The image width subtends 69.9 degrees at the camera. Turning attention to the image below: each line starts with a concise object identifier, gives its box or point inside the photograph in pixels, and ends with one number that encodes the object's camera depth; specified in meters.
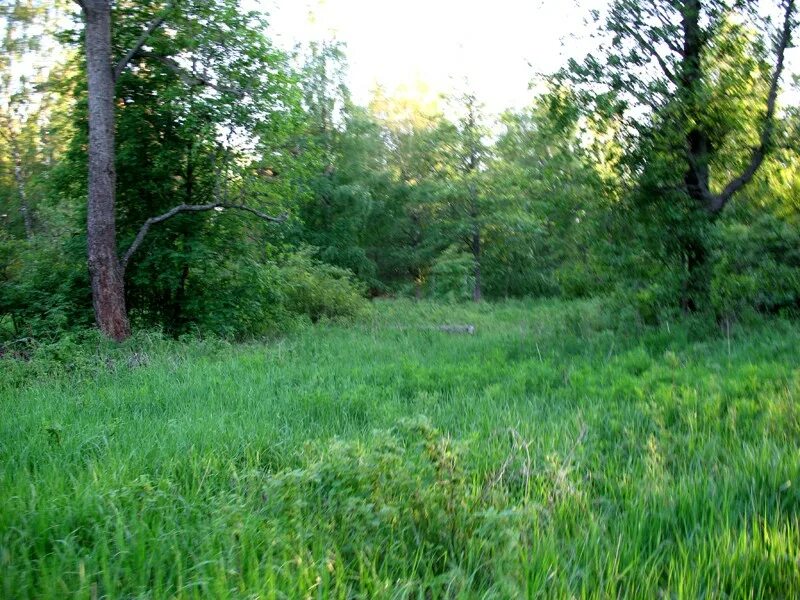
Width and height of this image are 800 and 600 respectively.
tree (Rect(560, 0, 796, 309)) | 10.09
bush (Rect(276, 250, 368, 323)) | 18.25
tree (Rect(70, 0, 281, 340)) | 11.54
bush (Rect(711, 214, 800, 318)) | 9.43
